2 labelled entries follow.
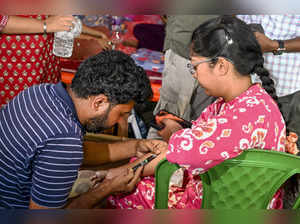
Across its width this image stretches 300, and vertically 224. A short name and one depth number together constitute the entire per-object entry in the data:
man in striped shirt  1.28
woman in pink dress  1.40
